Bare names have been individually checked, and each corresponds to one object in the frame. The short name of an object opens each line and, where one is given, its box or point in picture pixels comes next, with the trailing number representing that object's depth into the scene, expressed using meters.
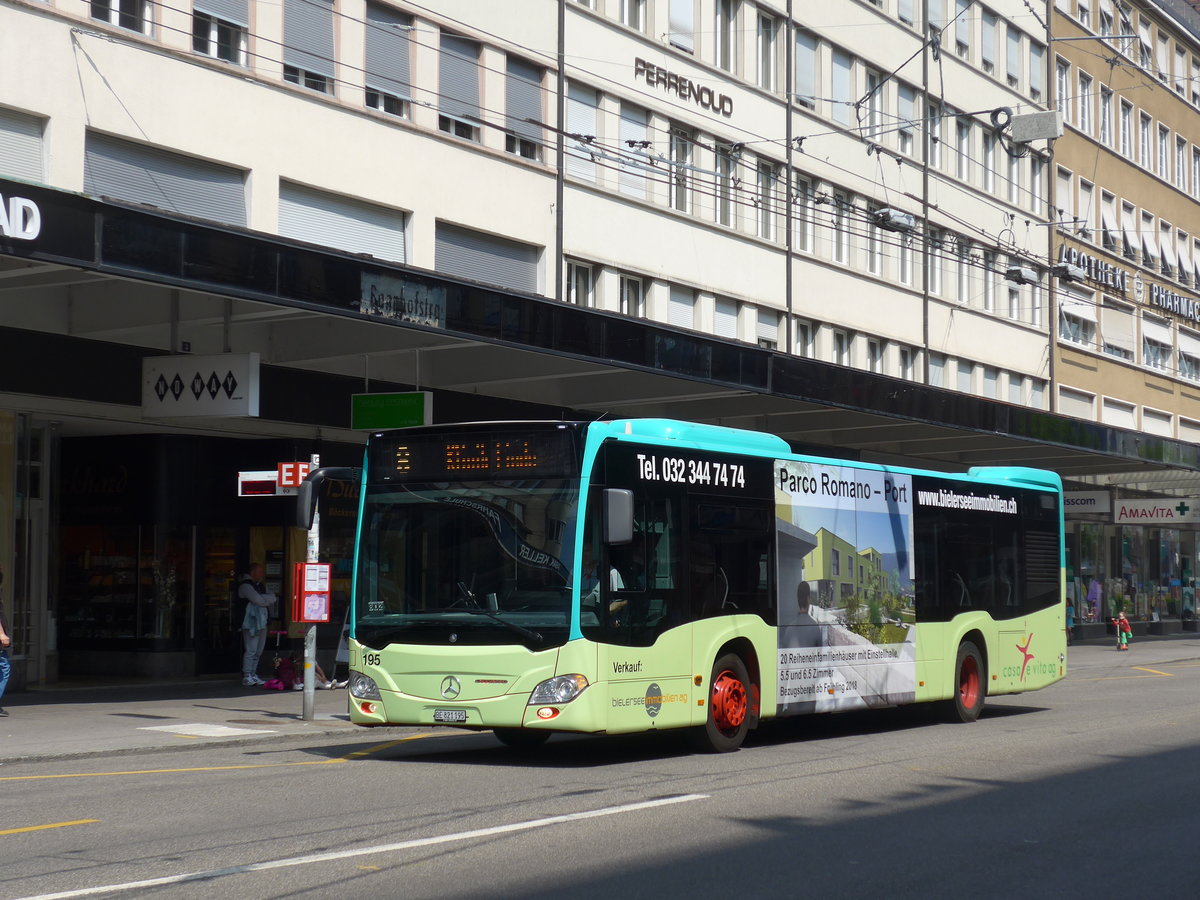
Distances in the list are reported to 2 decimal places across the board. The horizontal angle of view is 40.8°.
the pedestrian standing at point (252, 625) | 22.45
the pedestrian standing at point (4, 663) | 17.77
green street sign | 18.92
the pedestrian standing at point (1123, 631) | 39.72
